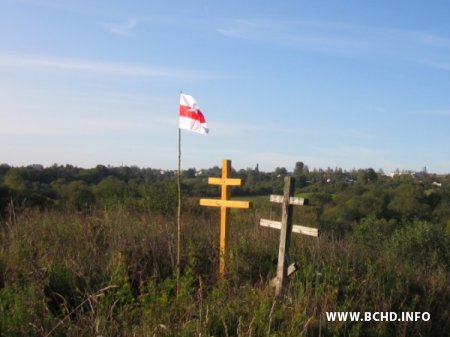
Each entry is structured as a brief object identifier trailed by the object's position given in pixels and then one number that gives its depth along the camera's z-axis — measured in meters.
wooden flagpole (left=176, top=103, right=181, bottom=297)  7.73
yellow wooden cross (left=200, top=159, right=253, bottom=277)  9.03
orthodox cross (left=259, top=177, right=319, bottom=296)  7.88
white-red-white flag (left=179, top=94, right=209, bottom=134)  8.45
